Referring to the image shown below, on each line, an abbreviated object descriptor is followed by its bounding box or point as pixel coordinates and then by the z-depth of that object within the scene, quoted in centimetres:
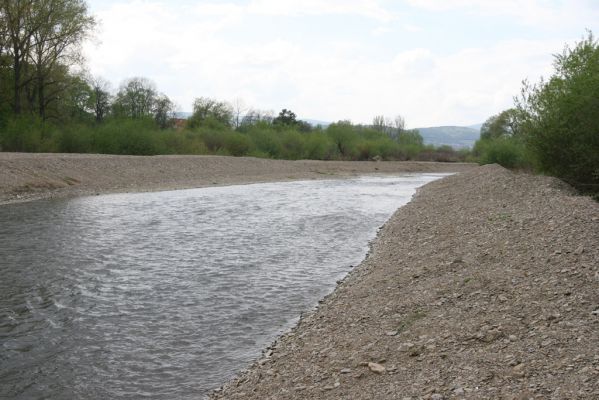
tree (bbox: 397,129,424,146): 11332
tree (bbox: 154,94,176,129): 9849
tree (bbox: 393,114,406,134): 16382
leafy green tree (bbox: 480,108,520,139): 9541
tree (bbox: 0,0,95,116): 4197
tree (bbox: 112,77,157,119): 9400
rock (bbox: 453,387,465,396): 536
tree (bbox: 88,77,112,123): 8324
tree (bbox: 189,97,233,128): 9900
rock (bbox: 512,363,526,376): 555
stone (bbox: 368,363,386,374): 653
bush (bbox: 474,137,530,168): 5021
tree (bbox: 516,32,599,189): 2106
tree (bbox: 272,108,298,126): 10851
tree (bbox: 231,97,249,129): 11123
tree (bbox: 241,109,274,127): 9950
